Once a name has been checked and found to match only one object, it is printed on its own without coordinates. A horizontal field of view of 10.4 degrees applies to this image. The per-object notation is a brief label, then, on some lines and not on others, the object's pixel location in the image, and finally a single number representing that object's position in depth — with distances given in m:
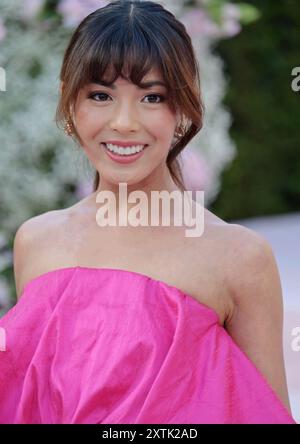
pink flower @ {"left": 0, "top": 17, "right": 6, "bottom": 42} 5.34
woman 2.92
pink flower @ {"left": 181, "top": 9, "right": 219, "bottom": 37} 6.45
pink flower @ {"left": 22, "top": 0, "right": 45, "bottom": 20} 6.14
